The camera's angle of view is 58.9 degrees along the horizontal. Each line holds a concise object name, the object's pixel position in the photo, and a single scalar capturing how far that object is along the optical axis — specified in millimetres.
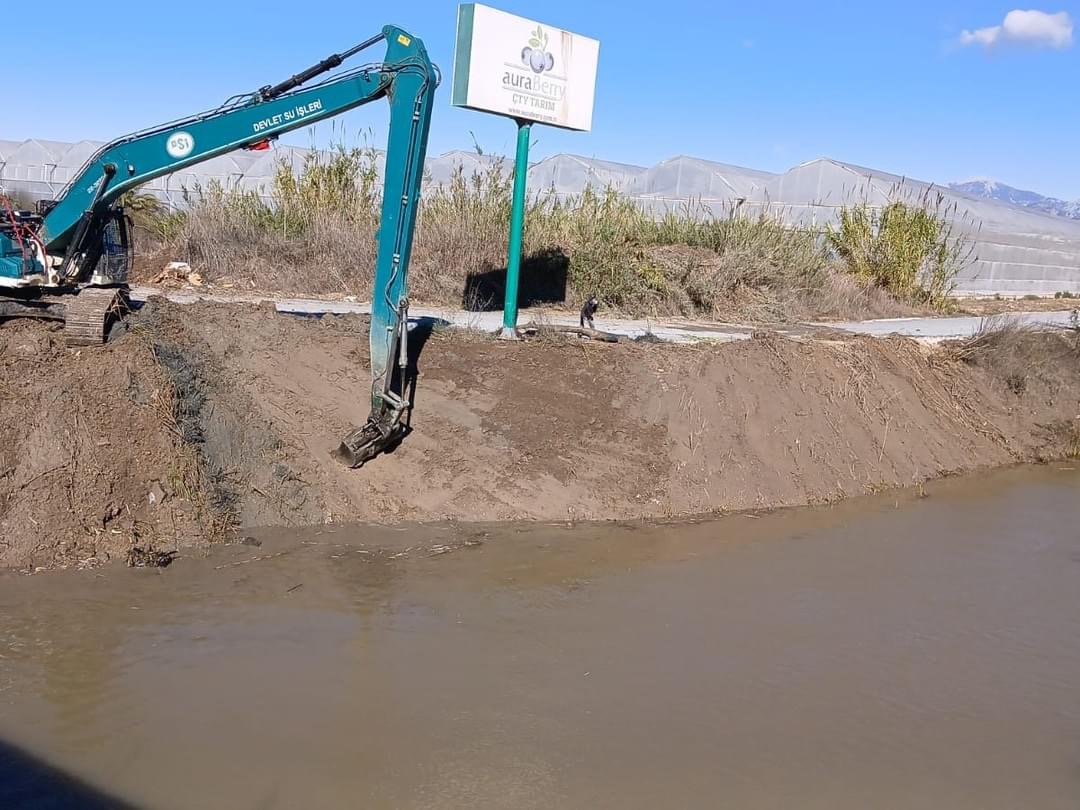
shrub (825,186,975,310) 21469
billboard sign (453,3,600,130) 11422
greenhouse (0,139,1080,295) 27156
